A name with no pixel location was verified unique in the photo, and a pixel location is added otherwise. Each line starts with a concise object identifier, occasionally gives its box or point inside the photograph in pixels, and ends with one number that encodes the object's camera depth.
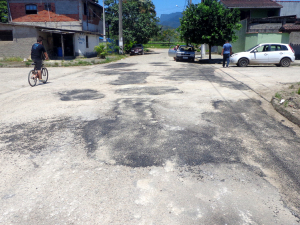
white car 18.16
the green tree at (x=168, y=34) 71.69
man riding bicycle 10.57
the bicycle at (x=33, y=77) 10.80
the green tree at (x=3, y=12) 38.34
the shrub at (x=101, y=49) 28.84
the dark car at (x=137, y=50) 37.25
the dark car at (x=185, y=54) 24.56
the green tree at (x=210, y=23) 22.88
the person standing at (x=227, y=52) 18.02
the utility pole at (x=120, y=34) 30.52
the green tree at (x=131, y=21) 38.31
